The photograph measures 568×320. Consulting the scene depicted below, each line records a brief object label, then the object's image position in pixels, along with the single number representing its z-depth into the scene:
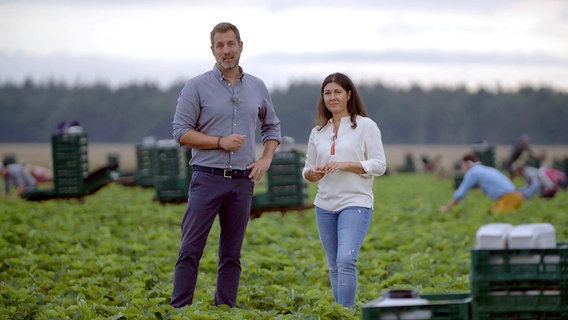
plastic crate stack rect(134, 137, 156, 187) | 50.80
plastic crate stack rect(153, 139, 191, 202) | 35.78
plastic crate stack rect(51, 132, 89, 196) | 35.83
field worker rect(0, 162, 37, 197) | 41.55
